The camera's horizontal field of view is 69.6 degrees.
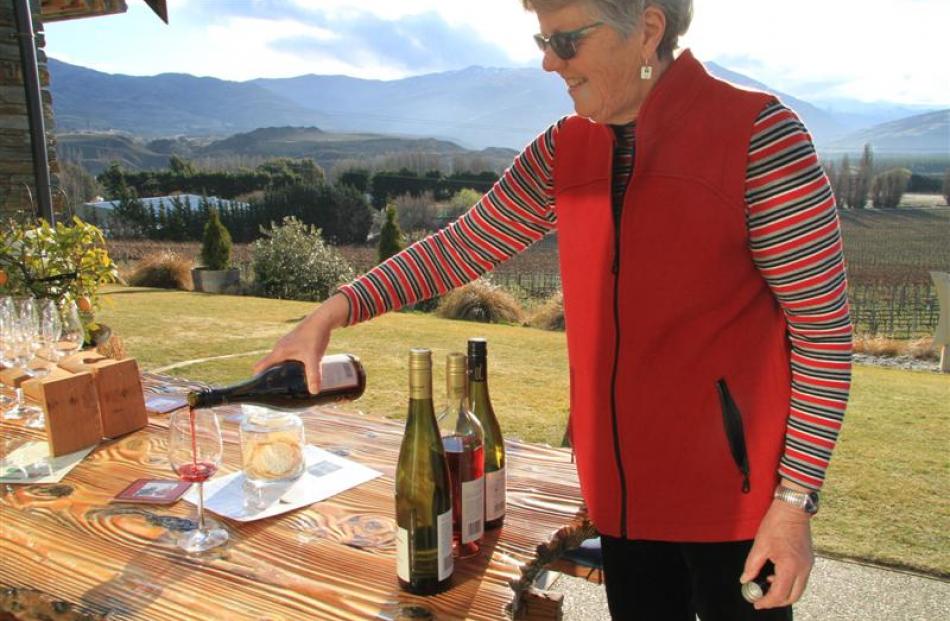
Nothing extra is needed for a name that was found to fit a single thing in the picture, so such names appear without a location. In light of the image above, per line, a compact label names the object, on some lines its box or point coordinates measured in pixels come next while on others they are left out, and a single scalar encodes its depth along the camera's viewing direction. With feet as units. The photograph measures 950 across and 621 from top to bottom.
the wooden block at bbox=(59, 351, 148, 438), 6.45
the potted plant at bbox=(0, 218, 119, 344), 8.38
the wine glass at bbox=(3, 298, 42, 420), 6.91
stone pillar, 21.25
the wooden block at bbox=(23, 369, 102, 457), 6.00
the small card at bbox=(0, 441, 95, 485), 5.66
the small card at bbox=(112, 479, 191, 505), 5.26
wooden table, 3.88
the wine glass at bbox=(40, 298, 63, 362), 7.04
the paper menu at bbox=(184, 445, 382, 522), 5.07
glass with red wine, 4.61
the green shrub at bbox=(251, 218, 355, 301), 43.70
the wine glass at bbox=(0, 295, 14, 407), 6.88
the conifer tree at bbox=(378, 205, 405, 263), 48.49
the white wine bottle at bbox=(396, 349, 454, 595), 3.81
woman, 3.84
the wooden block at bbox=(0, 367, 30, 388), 7.13
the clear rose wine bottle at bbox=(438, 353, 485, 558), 4.16
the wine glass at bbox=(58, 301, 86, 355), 7.36
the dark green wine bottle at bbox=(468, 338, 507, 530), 4.50
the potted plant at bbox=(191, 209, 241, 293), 44.93
